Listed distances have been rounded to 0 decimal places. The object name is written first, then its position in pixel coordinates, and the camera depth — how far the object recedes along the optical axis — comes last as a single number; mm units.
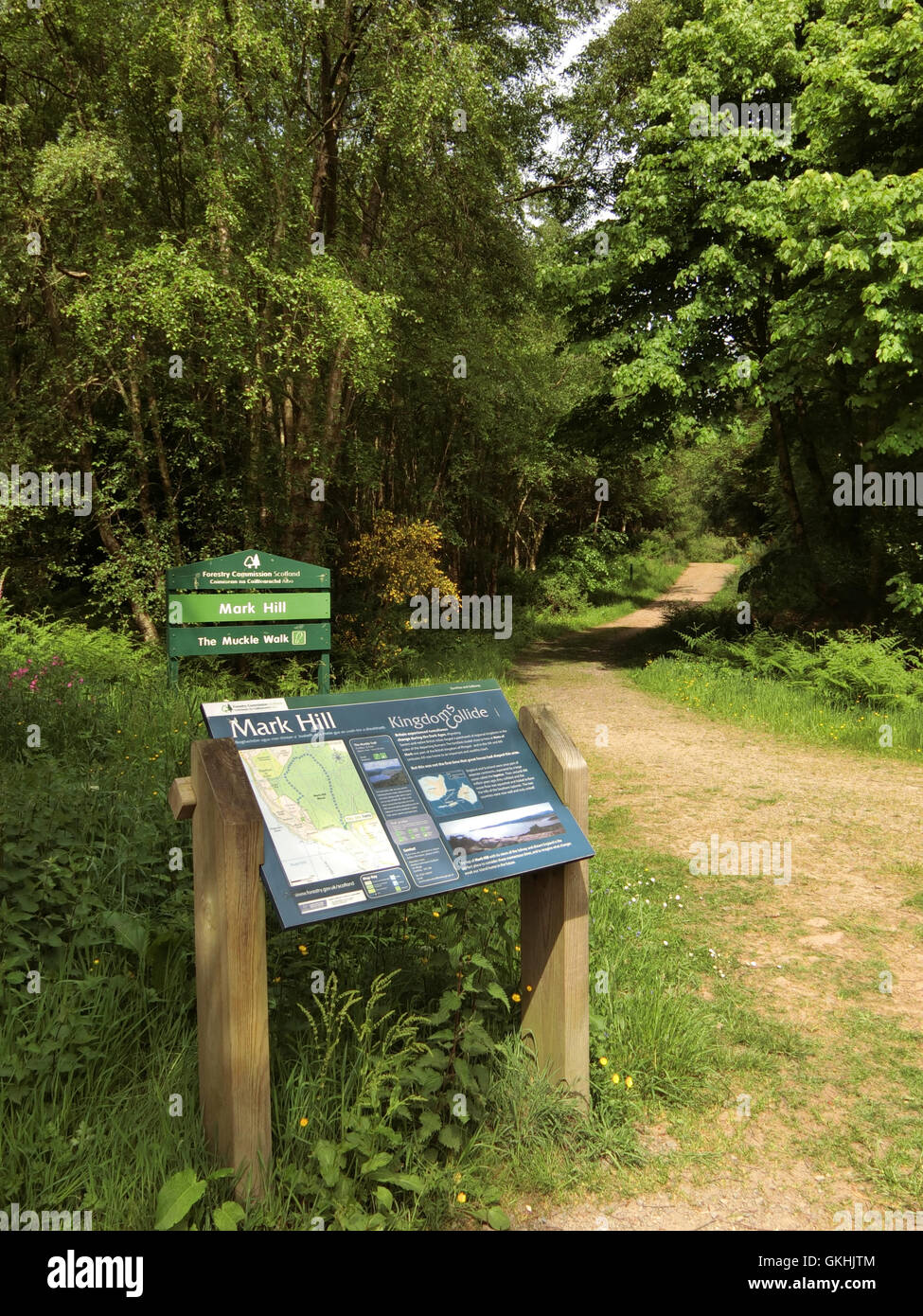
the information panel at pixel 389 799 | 2523
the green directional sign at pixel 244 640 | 8273
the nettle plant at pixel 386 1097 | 2475
